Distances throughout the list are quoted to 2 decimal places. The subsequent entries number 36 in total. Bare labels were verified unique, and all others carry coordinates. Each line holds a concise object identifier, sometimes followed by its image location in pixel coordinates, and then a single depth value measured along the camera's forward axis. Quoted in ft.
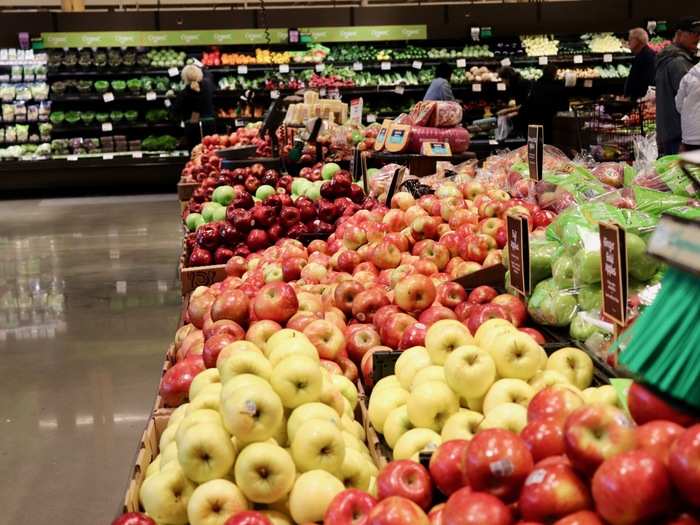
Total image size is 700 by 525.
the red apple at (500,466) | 3.89
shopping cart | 22.48
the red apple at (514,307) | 8.07
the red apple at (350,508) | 4.49
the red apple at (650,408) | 3.41
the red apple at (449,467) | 4.49
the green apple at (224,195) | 17.07
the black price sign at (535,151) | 10.87
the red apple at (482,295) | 8.61
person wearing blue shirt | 30.48
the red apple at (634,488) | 3.15
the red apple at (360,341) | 8.30
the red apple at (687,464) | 3.00
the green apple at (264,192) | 16.58
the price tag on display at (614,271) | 5.96
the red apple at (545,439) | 4.12
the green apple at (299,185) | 16.32
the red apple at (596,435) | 3.47
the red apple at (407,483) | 4.58
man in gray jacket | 20.42
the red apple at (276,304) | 8.26
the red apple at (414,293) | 8.61
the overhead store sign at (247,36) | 40.42
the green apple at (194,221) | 16.76
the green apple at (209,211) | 16.08
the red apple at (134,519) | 5.06
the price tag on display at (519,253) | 7.85
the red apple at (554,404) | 4.37
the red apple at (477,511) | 3.75
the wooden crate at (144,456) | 5.57
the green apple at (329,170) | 17.52
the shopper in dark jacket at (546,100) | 30.48
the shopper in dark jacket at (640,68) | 27.20
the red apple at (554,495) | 3.60
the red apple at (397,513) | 4.15
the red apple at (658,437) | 3.26
